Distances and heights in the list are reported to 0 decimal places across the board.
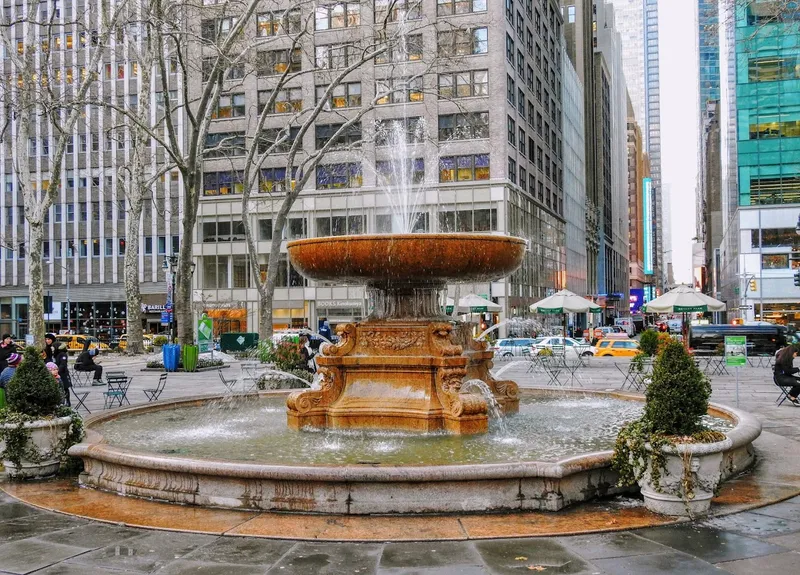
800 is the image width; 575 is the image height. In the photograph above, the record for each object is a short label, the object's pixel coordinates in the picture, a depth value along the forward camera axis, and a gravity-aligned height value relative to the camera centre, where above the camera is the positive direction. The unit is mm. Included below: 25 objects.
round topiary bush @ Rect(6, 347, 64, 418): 9031 -1045
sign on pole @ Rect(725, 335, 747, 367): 15464 -1271
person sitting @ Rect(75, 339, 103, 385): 21672 -1790
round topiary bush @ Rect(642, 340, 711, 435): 7184 -988
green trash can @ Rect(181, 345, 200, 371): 28703 -2177
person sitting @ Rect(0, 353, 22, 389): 12841 -1141
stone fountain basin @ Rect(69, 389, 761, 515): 7113 -1797
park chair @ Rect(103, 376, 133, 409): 15477 -1847
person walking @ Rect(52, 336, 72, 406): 17094 -1432
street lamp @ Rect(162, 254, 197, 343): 38188 +1578
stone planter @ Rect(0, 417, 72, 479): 8914 -1697
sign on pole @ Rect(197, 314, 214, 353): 32656 -1301
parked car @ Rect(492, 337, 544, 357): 34281 -2387
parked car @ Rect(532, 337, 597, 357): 31961 -2281
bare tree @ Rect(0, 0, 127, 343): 26234 +6435
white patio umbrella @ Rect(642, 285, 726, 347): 27250 -377
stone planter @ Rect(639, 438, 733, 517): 6941 -1723
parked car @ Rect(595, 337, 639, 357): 36406 -2618
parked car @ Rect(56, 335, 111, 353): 45562 -2510
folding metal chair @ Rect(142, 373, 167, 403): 16461 -2162
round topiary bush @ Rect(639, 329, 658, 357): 24858 -1612
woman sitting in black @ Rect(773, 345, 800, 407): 16109 -1741
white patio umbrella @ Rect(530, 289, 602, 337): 31500 -445
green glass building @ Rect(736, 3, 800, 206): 57625 +12473
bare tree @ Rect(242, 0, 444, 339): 26022 +4346
